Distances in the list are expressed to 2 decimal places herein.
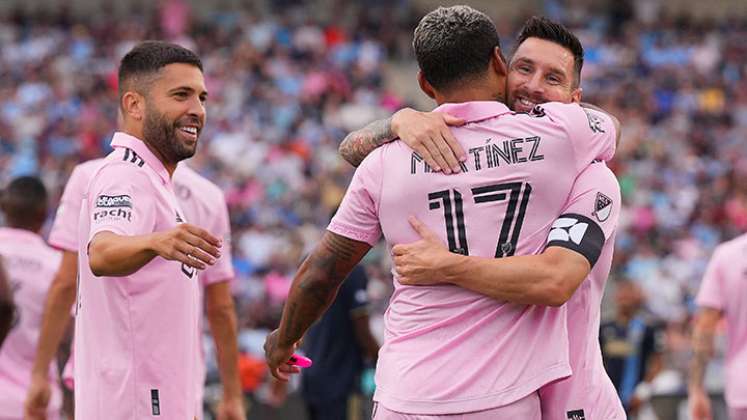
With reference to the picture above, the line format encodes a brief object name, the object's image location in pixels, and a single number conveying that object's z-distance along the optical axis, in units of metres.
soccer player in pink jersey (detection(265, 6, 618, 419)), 9.41
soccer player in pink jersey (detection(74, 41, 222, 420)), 11.21
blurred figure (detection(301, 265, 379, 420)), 20.94
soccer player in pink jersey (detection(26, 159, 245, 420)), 13.97
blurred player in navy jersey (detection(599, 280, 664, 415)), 22.66
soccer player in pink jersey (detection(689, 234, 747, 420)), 16.69
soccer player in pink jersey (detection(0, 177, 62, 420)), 15.72
